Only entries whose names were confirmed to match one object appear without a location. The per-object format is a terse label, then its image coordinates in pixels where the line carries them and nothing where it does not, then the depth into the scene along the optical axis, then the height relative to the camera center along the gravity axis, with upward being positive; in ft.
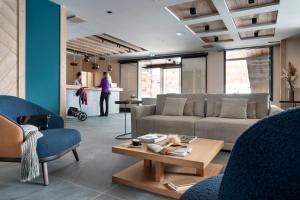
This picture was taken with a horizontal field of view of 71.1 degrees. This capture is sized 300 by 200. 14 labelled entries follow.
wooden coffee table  5.57 -2.36
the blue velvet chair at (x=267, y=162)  1.39 -0.44
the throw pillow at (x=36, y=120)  7.74 -0.77
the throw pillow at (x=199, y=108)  12.21 -0.49
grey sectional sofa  9.83 -1.00
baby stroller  20.06 -1.06
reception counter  22.61 +0.11
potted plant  18.89 +2.07
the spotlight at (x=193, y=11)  13.66 +5.85
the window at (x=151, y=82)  33.63 +2.90
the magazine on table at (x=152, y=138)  7.27 -1.36
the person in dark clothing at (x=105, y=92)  25.20 +0.96
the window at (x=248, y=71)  24.32 +3.48
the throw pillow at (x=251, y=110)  11.00 -0.54
